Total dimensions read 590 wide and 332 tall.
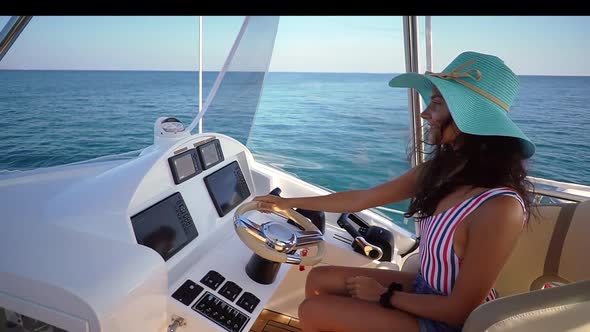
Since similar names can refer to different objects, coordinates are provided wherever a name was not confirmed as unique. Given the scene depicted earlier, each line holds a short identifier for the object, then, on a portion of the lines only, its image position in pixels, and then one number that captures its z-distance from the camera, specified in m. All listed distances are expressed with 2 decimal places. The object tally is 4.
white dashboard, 0.99
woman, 0.91
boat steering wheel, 1.11
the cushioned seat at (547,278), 0.76
